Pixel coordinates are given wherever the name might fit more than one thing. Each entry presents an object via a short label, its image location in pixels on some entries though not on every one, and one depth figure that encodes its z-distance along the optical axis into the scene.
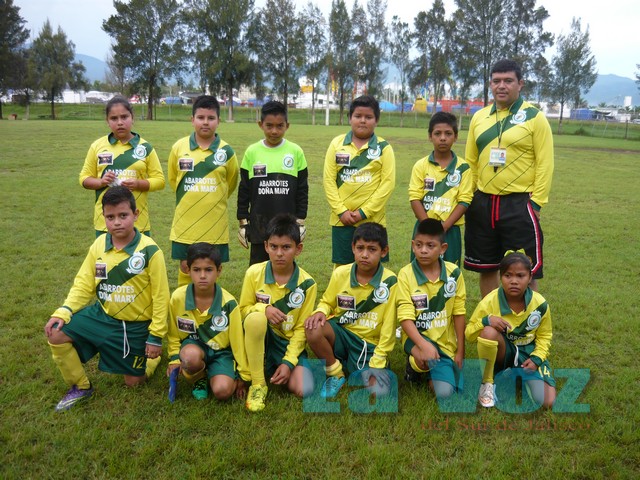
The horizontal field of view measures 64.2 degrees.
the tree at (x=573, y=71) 45.59
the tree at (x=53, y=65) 43.68
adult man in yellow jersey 3.93
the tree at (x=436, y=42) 50.00
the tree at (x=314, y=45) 50.38
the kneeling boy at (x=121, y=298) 3.37
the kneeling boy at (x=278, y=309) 3.35
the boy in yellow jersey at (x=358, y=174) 4.13
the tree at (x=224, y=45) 46.75
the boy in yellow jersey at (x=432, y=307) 3.44
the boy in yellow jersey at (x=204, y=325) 3.35
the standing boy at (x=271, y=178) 4.12
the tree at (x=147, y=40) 46.75
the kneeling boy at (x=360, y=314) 3.47
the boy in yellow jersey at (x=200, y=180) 4.14
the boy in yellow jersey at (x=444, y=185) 4.12
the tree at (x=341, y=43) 50.84
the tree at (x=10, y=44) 43.00
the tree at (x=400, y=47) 53.44
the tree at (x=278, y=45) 48.62
